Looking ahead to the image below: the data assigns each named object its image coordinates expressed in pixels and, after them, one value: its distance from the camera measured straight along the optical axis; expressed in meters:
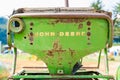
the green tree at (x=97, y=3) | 35.54
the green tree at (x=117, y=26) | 30.93
